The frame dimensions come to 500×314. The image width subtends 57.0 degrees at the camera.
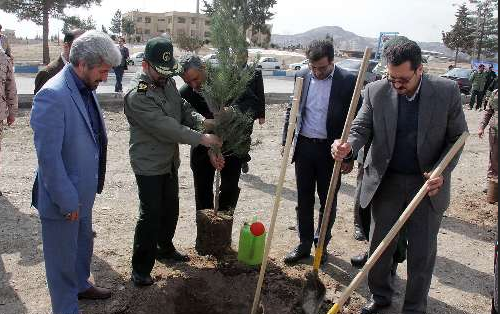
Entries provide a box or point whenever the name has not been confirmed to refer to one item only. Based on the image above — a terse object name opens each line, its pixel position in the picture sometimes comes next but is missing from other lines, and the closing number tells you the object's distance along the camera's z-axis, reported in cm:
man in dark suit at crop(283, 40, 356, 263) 415
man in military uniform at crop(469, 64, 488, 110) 1684
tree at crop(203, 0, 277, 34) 4700
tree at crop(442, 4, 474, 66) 5316
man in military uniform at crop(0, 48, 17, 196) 530
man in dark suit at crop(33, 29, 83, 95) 487
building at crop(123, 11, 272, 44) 8322
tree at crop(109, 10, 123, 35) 6938
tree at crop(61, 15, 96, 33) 2903
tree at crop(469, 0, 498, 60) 5100
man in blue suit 277
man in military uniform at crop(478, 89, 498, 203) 609
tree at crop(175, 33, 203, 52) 3072
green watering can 418
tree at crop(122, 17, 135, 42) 6480
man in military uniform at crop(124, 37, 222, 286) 346
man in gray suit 316
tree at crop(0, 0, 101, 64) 2752
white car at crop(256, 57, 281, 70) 3447
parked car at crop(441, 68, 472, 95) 2212
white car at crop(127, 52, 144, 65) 2862
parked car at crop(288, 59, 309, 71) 3237
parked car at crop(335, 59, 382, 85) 1975
